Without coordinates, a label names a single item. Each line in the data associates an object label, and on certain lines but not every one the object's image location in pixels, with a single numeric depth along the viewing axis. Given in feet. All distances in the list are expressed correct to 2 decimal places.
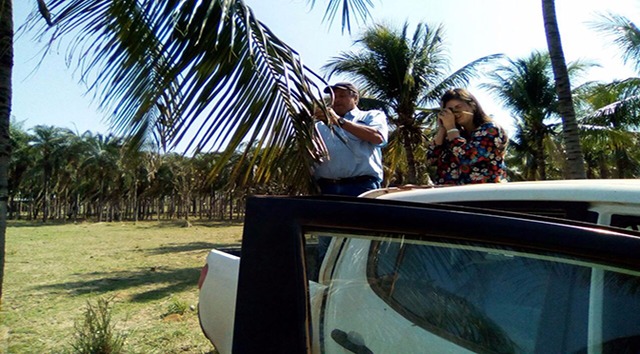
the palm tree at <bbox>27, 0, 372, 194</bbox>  7.66
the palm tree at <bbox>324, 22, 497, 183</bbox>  44.65
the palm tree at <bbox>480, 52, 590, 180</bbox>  60.95
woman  9.91
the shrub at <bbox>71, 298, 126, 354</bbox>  12.77
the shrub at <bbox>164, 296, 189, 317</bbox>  19.94
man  10.05
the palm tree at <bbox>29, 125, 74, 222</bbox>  124.77
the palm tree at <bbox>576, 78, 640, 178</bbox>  47.29
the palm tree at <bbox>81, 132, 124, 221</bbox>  120.06
